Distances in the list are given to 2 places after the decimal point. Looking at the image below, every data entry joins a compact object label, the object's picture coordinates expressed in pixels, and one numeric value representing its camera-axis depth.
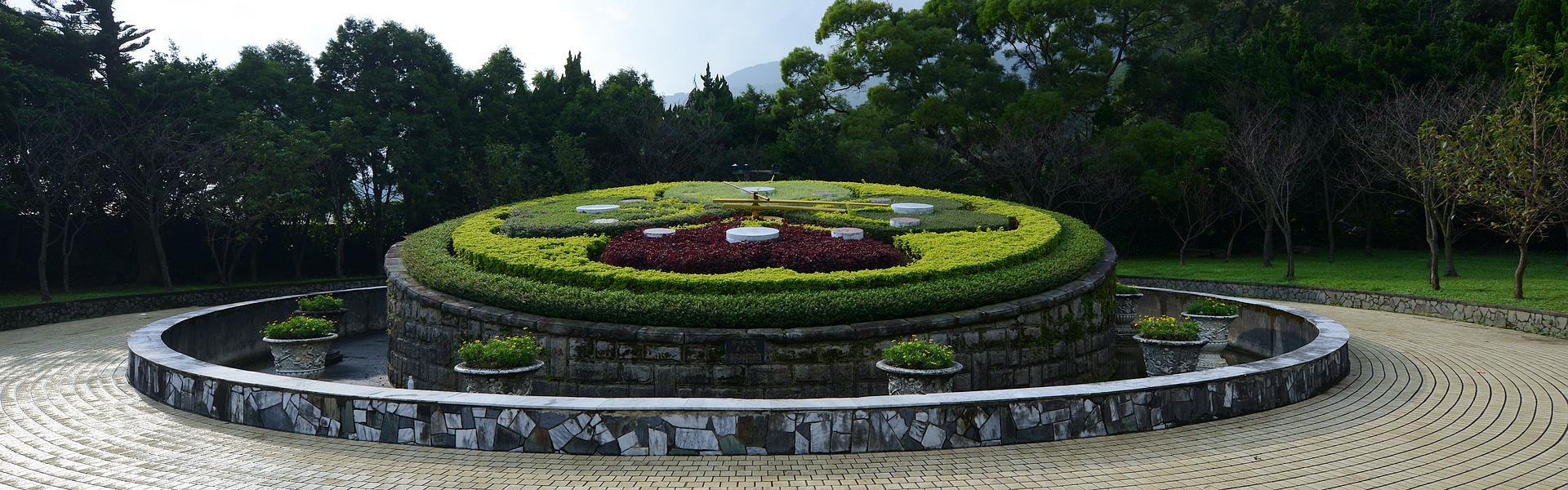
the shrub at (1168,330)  10.93
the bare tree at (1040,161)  26.77
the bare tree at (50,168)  18.83
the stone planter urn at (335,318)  13.26
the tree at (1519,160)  14.44
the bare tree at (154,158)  20.48
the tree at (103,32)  21.55
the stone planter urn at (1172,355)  10.89
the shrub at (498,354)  8.40
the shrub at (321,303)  14.07
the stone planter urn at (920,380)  8.05
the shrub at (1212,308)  12.97
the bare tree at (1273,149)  21.58
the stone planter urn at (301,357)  11.16
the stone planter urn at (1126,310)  15.23
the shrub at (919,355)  8.17
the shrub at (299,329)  11.15
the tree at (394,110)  25.41
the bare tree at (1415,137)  18.19
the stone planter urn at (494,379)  8.33
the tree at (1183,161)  25.83
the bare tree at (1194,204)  25.95
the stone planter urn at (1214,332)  12.89
